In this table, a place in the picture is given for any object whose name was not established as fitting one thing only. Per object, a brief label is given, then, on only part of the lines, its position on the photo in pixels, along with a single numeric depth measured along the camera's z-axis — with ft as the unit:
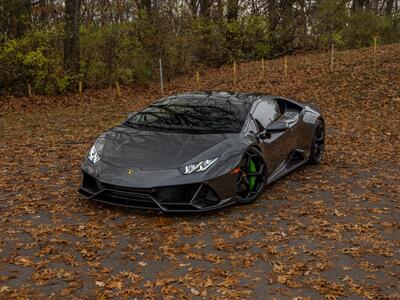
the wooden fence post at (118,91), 55.78
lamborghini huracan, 17.53
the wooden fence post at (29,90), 52.12
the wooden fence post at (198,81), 61.97
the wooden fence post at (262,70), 62.54
